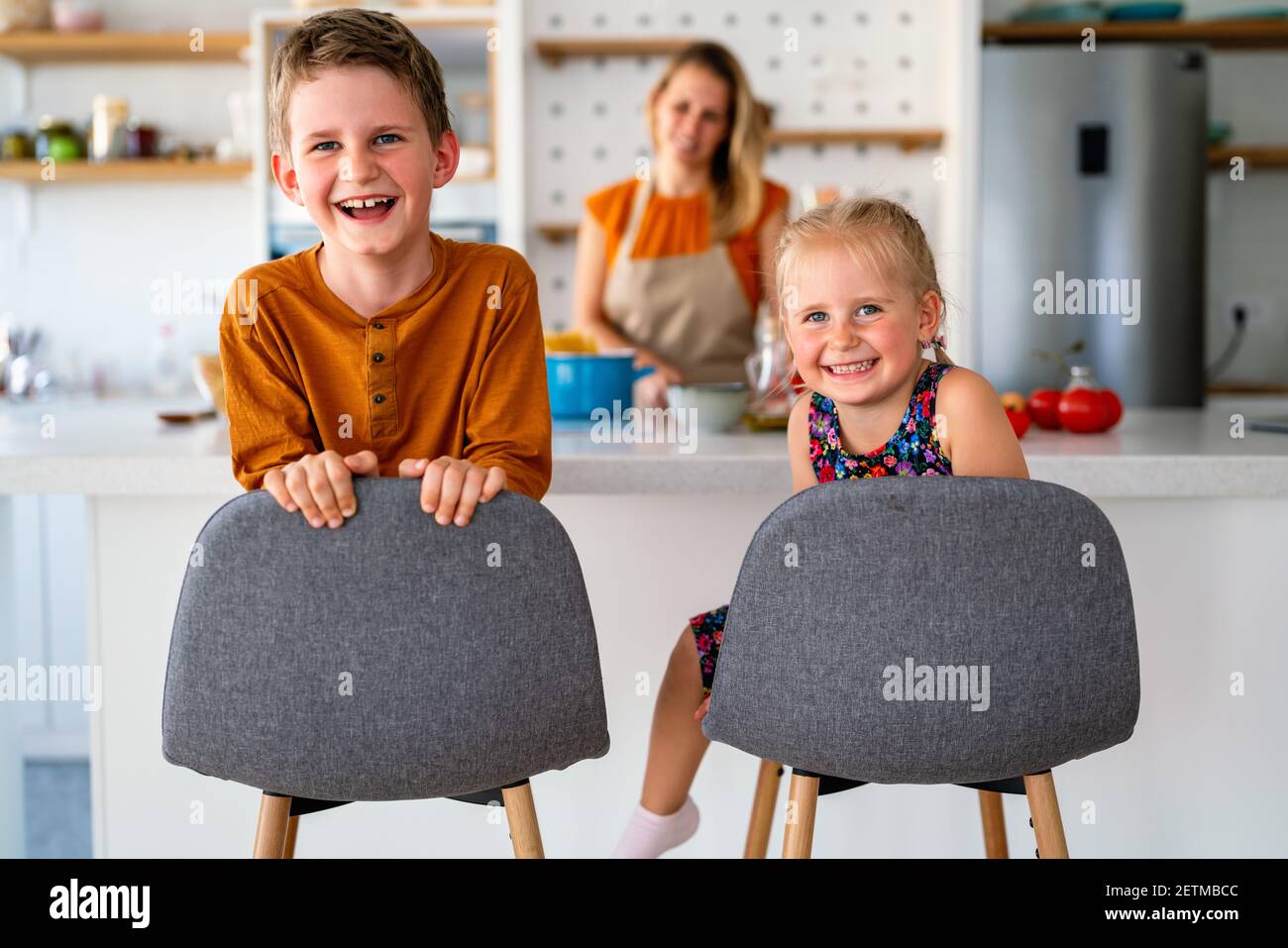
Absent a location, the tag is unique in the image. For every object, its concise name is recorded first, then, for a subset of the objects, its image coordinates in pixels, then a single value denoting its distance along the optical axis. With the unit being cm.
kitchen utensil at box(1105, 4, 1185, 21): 332
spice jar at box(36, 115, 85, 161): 334
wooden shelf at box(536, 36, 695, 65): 325
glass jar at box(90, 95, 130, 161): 334
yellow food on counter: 172
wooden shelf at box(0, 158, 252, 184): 331
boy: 105
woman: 215
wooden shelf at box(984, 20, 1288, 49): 328
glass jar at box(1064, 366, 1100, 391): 167
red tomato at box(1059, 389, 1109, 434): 161
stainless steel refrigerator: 319
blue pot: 167
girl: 112
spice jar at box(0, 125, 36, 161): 333
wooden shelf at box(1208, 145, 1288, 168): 338
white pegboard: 335
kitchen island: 150
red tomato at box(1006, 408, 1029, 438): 156
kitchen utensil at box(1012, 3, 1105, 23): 328
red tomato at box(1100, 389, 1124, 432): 162
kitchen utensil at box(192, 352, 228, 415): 171
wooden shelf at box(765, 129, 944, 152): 328
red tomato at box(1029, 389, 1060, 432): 167
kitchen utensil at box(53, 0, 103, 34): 330
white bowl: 160
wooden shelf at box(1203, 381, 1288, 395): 338
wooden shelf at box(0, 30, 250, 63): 326
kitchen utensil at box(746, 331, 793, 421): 172
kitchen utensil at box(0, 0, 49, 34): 328
